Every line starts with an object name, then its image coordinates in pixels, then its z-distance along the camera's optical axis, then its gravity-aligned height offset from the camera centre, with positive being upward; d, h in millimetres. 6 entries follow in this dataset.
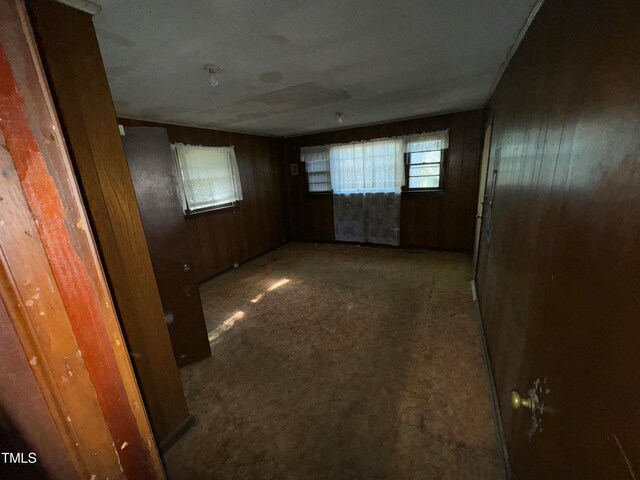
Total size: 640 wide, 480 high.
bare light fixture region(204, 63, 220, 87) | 1729 +784
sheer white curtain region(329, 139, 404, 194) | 4266 +118
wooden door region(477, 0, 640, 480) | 480 -235
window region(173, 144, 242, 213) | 3490 +114
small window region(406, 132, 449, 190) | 3936 +135
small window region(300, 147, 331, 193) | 4871 +179
